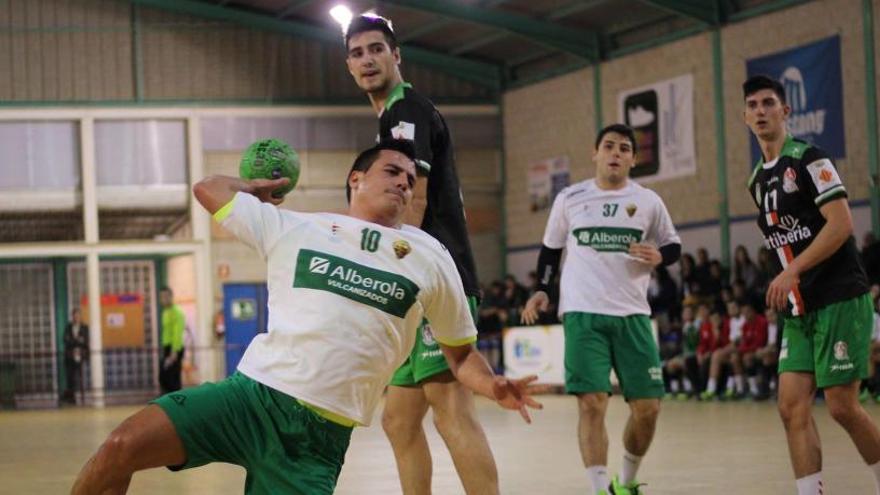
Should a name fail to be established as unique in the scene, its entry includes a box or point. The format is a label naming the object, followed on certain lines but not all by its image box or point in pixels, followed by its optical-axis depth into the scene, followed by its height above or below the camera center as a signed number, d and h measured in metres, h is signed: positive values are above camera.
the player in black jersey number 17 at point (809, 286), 7.36 -0.21
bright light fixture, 24.19 +4.37
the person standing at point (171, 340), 25.61 -1.30
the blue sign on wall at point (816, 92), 22.78 +2.41
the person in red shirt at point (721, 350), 20.94 -1.45
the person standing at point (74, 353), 29.31 -1.65
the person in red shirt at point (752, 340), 20.39 -1.30
